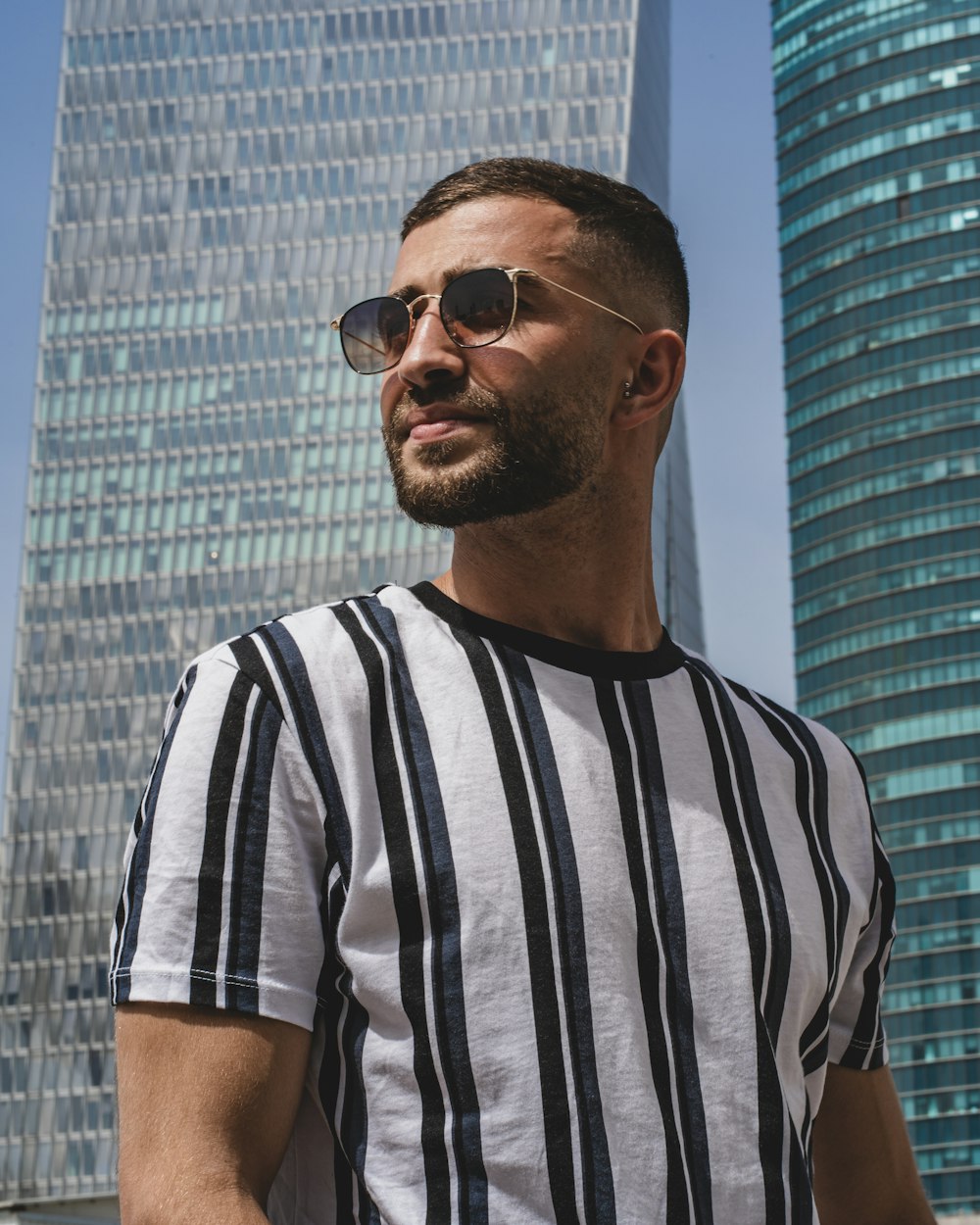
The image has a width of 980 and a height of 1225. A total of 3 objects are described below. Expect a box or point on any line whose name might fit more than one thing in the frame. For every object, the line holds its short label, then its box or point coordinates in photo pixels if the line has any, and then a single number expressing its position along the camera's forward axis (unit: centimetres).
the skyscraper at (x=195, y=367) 9725
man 197
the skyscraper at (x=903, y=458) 11225
